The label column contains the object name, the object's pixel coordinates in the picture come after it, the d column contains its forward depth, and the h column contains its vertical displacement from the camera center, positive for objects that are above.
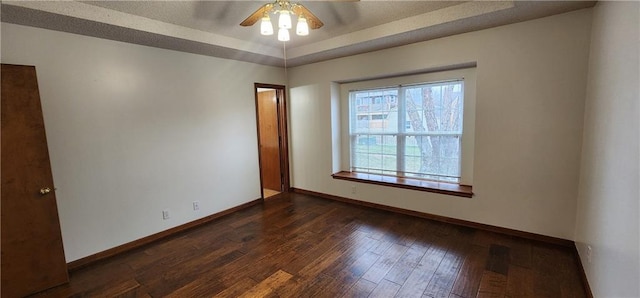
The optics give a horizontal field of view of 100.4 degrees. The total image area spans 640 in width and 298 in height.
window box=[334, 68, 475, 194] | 3.35 -0.08
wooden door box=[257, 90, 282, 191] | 4.91 -0.25
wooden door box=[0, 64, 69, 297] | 2.05 -0.50
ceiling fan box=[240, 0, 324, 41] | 1.99 +0.84
